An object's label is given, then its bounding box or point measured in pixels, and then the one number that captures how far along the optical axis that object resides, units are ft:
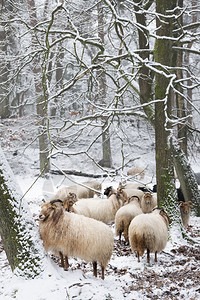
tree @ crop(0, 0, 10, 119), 58.77
